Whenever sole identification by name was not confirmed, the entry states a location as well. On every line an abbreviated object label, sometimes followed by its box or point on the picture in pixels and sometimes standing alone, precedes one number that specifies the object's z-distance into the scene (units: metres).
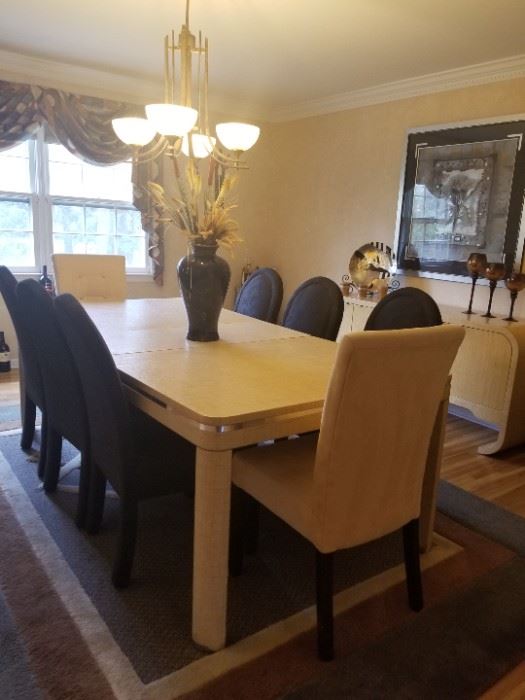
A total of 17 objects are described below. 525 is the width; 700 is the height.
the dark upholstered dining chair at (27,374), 2.30
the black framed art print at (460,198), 3.35
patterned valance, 3.77
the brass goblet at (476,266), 3.28
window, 4.09
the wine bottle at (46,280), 3.98
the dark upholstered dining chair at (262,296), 3.09
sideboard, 2.93
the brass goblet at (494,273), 3.19
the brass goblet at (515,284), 3.11
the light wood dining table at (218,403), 1.39
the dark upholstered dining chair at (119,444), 1.58
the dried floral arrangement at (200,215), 2.03
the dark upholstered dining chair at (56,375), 1.89
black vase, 2.12
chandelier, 2.03
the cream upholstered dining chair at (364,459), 1.27
